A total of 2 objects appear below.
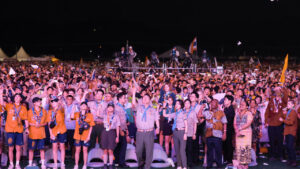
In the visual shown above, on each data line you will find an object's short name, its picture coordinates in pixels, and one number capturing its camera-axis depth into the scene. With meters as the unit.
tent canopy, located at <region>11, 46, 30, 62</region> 63.73
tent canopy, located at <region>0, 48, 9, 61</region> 61.29
